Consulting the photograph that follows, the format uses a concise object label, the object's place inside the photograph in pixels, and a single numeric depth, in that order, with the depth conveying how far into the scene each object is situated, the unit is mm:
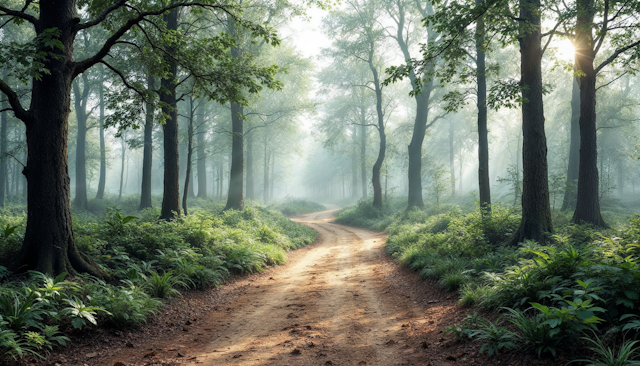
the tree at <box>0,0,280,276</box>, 5352
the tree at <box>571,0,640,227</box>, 9688
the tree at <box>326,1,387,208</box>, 21875
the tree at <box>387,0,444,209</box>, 21516
